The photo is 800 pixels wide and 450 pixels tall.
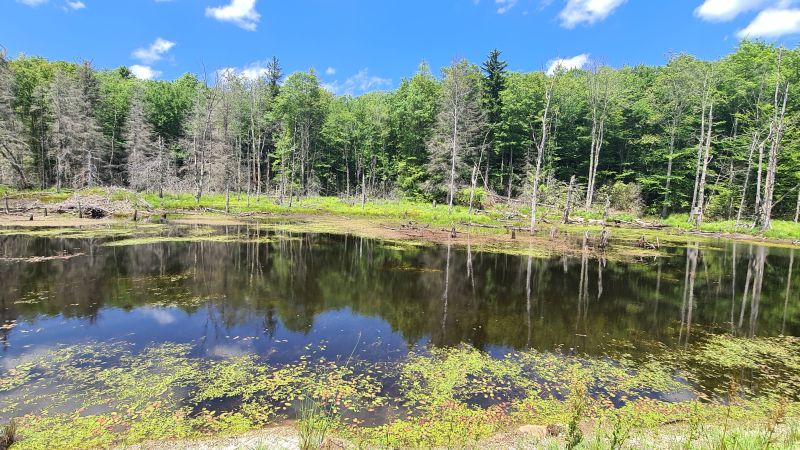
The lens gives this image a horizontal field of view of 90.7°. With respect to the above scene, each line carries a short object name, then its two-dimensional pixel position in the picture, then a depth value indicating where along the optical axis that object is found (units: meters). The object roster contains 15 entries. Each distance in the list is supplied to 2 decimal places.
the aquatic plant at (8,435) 5.17
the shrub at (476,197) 48.62
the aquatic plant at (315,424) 4.67
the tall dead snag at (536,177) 34.53
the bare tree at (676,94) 47.06
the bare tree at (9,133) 42.31
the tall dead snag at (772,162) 36.12
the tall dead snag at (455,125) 46.09
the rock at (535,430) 5.87
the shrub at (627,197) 48.30
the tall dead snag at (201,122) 47.31
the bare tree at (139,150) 49.24
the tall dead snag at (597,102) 47.28
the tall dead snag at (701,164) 40.53
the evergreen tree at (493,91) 53.03
